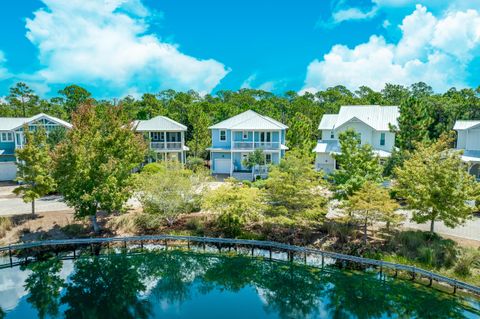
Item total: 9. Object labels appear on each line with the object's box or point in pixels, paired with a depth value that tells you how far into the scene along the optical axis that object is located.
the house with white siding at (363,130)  37.12
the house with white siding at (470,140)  31.70
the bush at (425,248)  18.06
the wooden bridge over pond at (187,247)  19.72
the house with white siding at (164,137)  40.00
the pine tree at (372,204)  18.81
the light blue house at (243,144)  37.28
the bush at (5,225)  22.53
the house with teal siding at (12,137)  37.19
